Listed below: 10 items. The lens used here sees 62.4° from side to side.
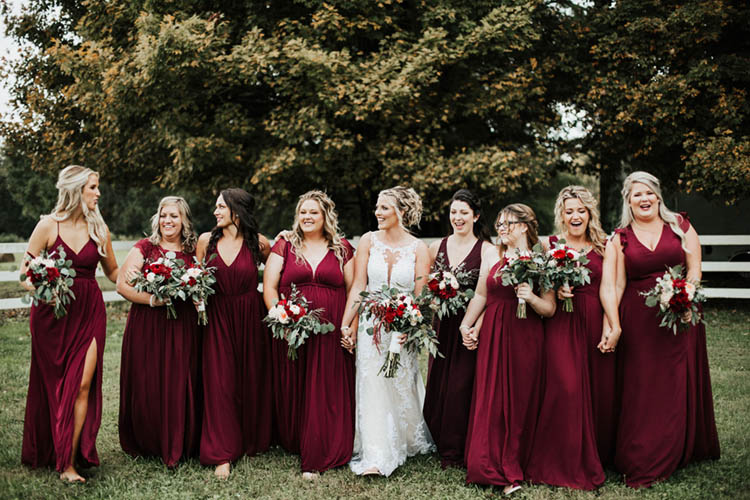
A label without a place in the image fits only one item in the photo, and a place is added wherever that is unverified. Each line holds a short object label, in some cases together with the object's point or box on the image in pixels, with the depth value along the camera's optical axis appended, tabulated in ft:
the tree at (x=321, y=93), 39.24
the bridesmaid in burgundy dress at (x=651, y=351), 16.33
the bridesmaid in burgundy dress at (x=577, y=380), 16.08
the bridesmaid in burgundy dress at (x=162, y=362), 17.67
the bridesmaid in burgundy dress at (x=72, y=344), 16.31
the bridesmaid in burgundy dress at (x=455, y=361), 18.02
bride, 17.80
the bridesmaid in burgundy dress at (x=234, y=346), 17.71
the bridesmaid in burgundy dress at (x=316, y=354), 17.69
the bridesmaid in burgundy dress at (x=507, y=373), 16.20
